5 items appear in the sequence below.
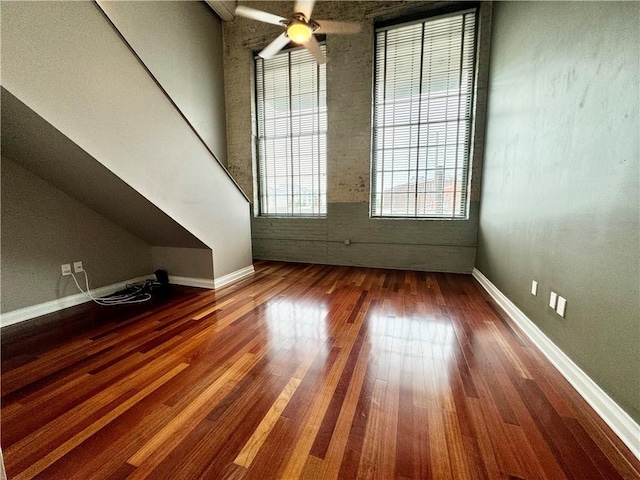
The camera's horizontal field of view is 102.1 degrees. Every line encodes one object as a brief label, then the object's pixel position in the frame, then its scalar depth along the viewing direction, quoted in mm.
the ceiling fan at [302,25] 2766
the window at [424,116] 3834
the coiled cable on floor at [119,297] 2796
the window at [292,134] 4598
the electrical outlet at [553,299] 1796
